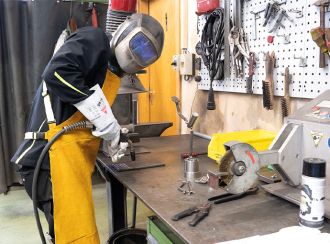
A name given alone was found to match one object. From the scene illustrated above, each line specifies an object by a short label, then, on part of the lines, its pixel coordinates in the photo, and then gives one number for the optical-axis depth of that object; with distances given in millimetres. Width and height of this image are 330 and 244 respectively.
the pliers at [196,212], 1041
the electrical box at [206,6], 2064
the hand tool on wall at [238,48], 1867
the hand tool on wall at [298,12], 1500
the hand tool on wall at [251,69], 1800
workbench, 978
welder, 1433
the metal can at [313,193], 942
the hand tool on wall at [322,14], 1369
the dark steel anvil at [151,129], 2279
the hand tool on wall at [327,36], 1342
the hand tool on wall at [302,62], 1509
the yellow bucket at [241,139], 1619
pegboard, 1453
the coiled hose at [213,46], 2029
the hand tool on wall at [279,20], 1596
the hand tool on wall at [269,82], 1677
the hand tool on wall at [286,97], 1597
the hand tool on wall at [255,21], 1781
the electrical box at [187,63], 2439
